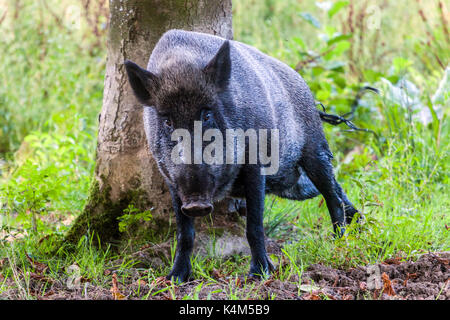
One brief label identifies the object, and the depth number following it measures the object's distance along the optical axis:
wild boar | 5.82
